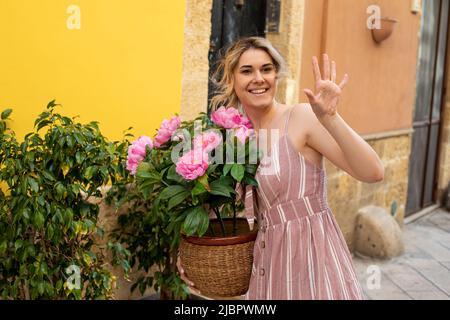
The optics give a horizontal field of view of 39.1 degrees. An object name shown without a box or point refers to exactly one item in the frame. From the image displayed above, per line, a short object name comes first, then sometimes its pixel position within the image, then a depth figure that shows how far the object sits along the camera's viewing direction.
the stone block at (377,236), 6.06
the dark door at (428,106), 7.93
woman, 2.11
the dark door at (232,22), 4.68
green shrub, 2.81
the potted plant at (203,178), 2.09
